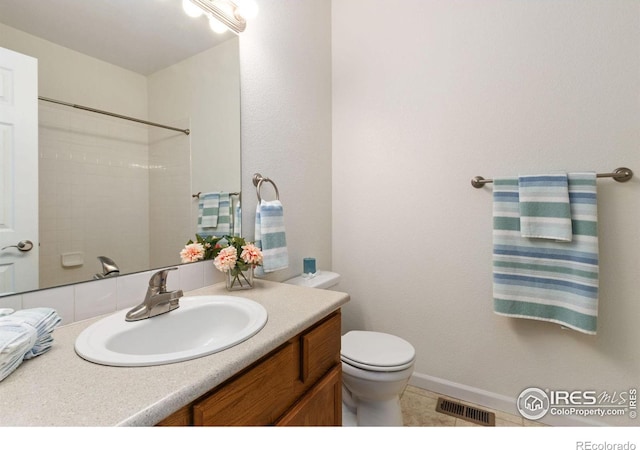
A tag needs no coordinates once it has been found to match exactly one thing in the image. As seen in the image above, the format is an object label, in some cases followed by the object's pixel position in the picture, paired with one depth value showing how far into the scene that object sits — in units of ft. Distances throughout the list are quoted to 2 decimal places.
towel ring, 4.42
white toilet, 3.96
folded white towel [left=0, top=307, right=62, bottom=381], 1.69
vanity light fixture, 3.63
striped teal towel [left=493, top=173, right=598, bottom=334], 4.01
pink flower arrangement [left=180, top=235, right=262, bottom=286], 3.41
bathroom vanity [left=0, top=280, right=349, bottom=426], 1.47
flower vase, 3.56
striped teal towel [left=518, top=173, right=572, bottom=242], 4.10
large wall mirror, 2.50
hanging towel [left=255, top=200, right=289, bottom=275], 4.15
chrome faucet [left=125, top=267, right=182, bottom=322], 2.64
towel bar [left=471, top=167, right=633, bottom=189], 4.00
